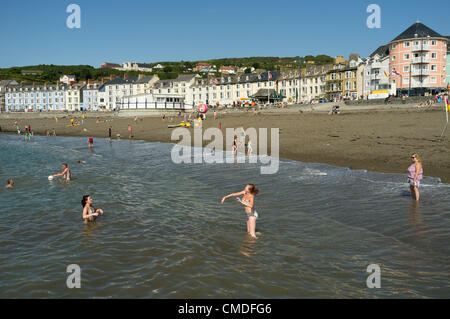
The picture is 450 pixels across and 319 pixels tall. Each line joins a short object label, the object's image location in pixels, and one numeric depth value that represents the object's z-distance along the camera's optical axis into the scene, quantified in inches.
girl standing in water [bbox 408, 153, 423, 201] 428.1
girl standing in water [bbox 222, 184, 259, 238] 339.4
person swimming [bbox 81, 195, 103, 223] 408.2
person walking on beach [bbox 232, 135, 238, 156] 929.6
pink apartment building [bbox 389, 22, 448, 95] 2362.2
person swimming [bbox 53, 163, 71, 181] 673.6
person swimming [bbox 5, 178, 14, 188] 624.4
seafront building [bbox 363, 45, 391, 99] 2564.0
